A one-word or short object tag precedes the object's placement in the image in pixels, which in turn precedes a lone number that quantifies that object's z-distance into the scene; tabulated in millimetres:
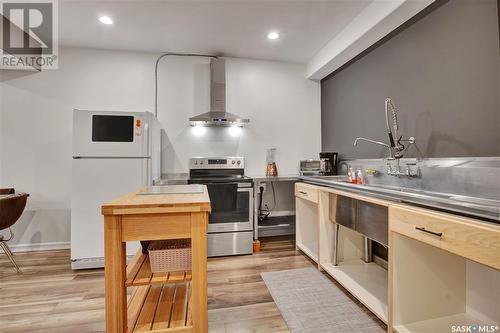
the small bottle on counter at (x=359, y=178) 2471
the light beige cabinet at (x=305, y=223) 2832
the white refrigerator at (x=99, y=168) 2461
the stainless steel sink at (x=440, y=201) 1003
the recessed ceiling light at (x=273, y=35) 2814
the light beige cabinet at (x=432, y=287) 1398
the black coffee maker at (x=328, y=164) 3164
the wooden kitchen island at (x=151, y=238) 1207
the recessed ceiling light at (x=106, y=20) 2475
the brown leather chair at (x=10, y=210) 2182
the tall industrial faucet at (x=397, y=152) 2000
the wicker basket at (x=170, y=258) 1365
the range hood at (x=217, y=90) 3322
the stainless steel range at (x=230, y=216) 2790
